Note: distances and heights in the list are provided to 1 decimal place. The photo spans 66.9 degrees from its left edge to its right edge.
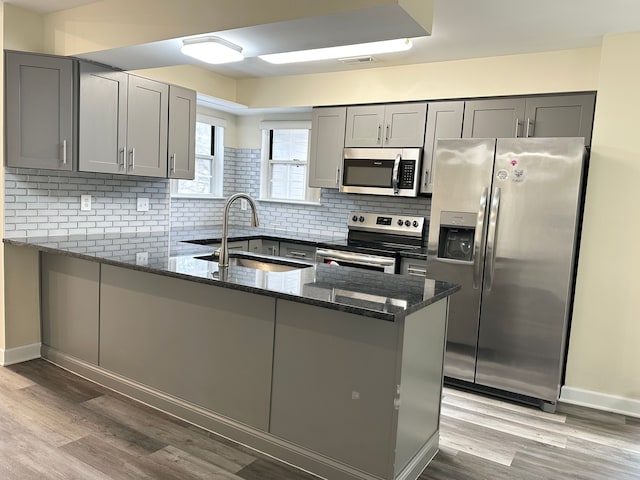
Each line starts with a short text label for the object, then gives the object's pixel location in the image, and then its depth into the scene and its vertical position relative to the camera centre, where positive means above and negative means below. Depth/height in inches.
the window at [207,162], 215.2 +11.1
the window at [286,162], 217.8 +13.0
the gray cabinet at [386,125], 172.4 +26.2
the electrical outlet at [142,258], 109.0 -17.8
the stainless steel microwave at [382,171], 172.4 +9.3
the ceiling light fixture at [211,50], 105.5 +30.6
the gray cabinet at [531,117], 145.6 +27.8
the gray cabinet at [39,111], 128.1 +17.4
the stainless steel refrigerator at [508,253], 128.4 -13.8
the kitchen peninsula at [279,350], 86.0 -33.4
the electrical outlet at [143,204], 166.2 -7.5
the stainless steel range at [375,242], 166.3 -17.7
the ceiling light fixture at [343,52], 143.6 +44.3
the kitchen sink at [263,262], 123.5 -19.1
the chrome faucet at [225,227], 107.7 -9.0
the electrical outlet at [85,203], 150.1 -7.5
